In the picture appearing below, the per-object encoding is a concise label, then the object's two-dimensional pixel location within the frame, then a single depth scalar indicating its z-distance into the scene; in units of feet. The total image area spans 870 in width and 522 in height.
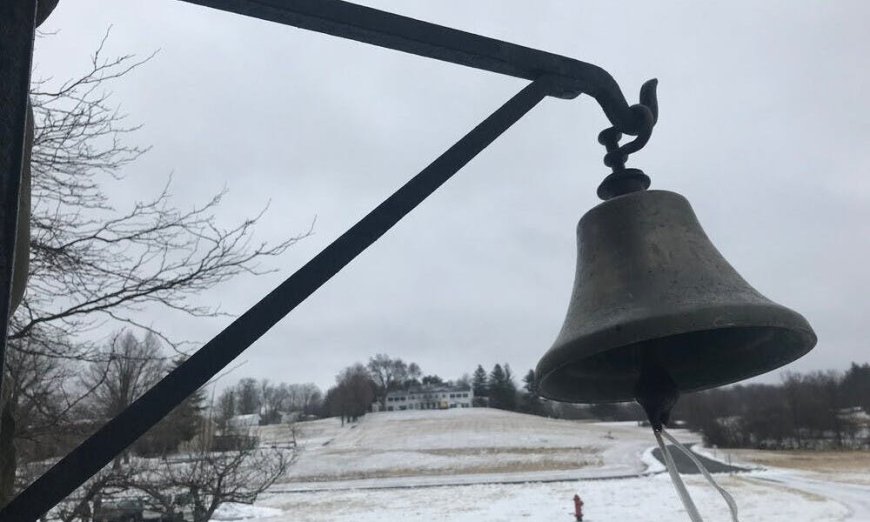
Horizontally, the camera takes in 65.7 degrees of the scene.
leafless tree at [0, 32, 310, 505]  17.98
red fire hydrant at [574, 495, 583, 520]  68.08
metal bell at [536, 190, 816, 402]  5.34
